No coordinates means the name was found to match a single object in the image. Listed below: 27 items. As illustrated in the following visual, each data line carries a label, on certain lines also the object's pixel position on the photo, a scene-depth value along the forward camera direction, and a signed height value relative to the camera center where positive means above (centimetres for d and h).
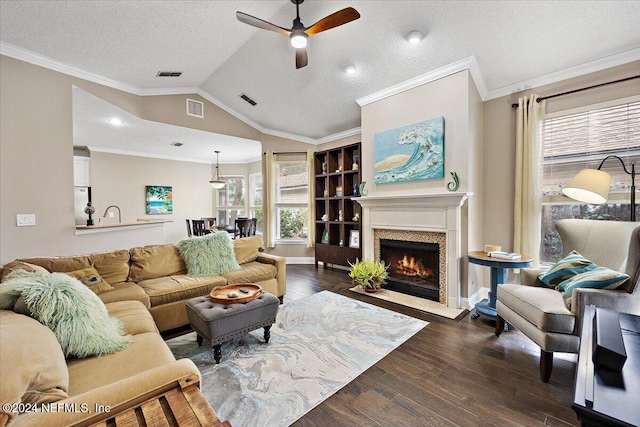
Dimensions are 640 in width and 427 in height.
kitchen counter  347 -28
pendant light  700 +65
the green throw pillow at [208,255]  315 -57
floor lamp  239 +17
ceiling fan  233 +168
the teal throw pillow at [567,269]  228 -54
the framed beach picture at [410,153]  341 +75
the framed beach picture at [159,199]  700 +23
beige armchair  188 -71
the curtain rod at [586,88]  279 +132
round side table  279 -69
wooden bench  90 -72
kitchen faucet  609 -14
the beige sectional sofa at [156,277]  249 -78
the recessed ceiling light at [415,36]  288 +186
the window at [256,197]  783 +30
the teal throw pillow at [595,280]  188 -54
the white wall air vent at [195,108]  477 +180
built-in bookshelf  516 +1
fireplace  331 -24
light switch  300 -13
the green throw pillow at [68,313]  140 -57
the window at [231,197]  831 +33
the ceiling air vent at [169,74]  393 +200
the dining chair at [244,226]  630 -43
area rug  175 -127
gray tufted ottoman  213 -92
